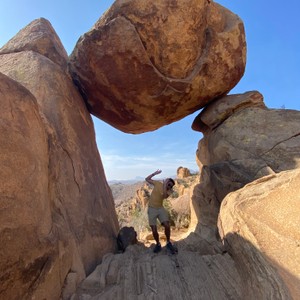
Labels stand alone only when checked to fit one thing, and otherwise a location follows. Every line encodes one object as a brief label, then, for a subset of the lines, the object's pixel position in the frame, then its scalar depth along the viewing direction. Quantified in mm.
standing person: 5238
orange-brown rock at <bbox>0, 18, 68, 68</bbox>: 6535
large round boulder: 5957
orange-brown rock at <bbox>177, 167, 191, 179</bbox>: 28422
